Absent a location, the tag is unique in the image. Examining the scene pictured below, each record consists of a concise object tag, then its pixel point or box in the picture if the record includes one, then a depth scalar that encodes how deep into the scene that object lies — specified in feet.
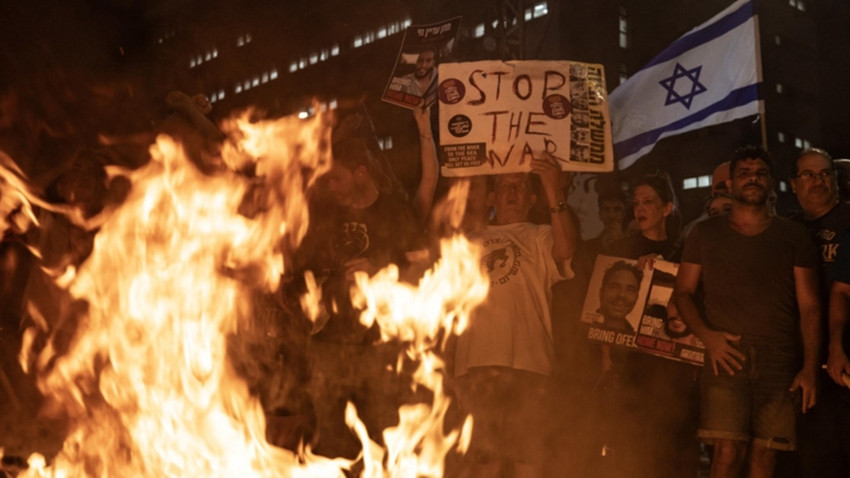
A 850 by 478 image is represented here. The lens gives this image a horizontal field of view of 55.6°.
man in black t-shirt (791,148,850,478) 14.79
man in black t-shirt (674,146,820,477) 14.47
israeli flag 20.44
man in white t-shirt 16.10
